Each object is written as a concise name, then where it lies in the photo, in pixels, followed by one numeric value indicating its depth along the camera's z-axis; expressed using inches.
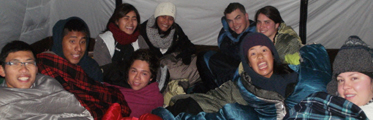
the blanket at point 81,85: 81.4
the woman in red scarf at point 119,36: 104.8
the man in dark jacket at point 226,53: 106.5
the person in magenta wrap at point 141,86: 91.0
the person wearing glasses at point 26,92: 69.4
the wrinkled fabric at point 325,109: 62.2
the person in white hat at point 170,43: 111.7
